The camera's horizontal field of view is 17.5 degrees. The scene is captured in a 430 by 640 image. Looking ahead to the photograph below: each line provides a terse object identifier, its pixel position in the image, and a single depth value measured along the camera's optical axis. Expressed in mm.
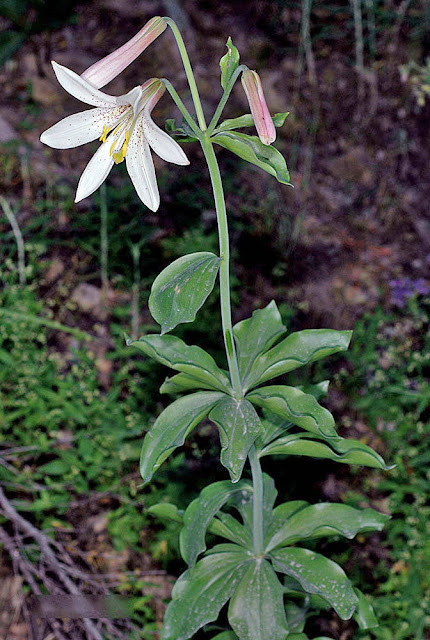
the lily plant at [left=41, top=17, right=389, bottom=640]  866
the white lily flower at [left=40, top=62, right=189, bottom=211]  862
